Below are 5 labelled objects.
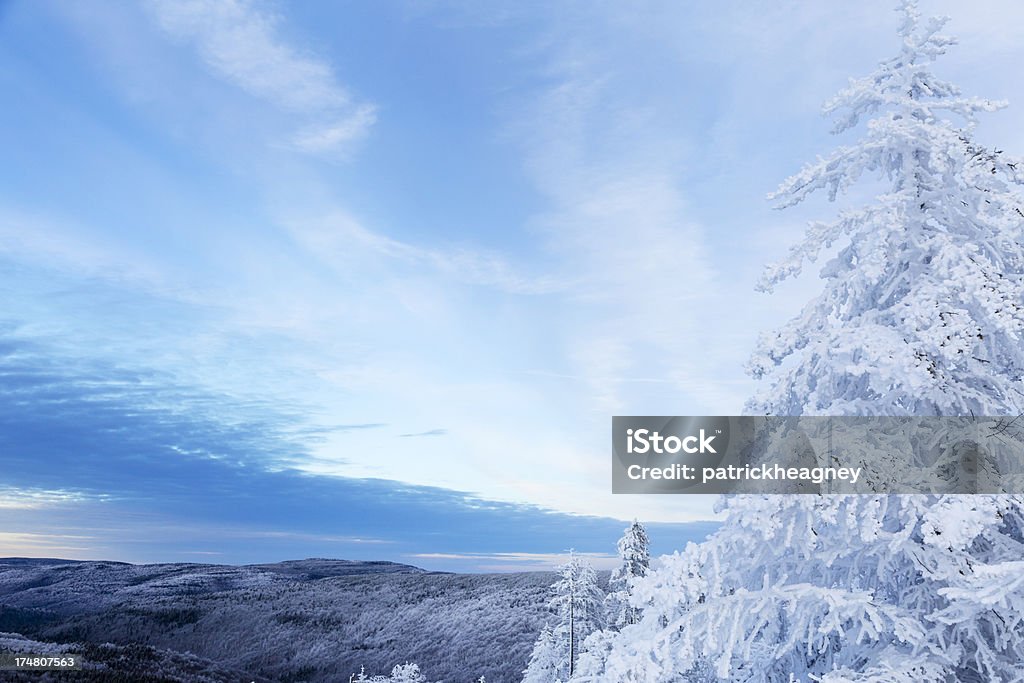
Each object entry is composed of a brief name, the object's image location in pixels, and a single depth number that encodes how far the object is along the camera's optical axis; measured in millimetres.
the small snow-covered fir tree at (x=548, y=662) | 27797
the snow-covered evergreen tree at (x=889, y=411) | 6078
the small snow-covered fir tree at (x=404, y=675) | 28172
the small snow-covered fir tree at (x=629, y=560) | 26219
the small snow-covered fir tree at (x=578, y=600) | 27703
